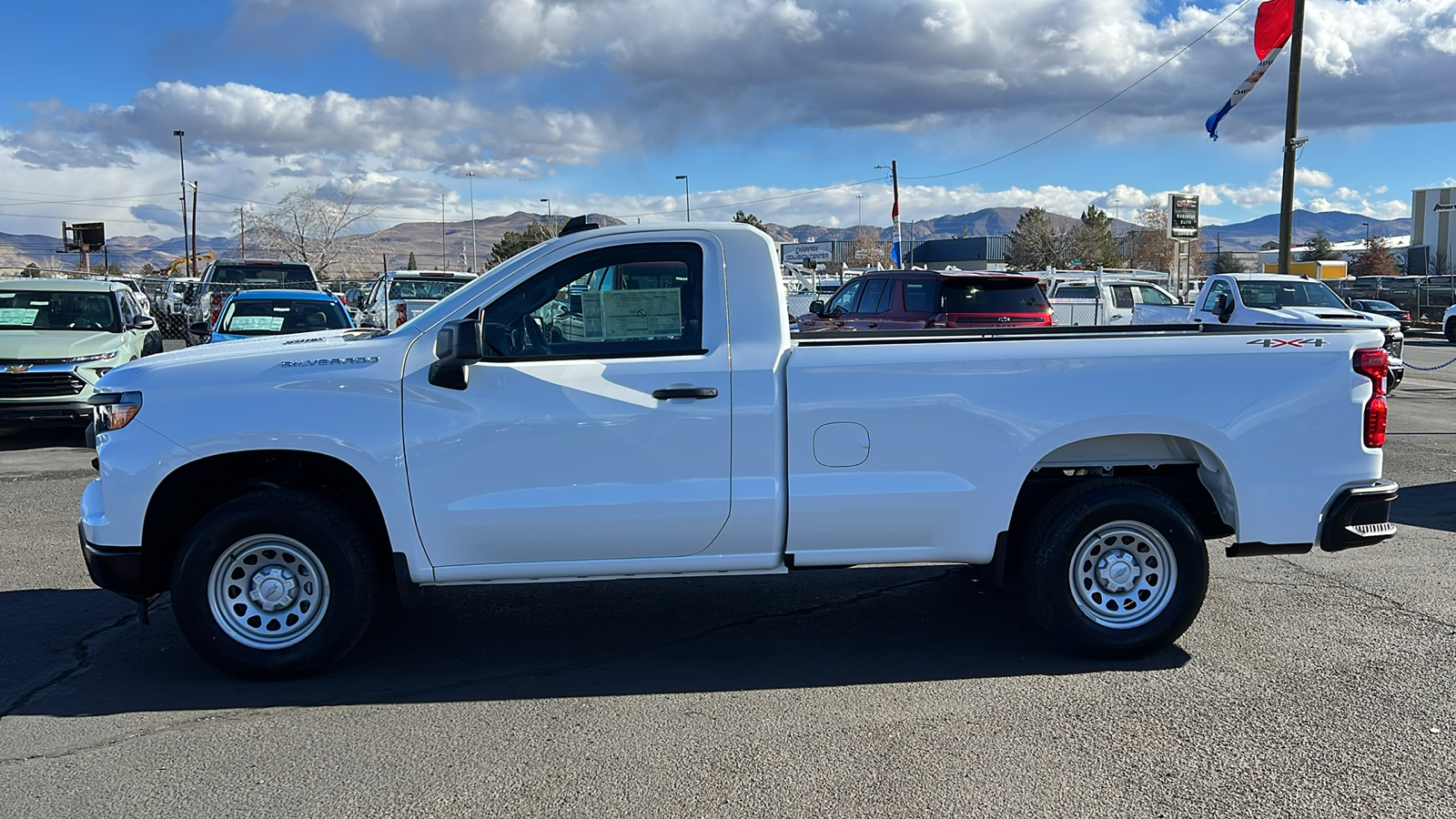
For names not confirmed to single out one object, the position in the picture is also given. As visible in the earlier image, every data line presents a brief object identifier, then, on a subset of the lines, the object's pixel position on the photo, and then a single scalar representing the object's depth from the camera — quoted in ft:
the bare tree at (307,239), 212.43
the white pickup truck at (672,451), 15.78
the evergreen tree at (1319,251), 311.27
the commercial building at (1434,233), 261.44
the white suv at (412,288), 71.67
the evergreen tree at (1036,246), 252.38
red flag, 68.95
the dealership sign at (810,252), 284.51
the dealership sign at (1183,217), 165.95
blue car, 46.78
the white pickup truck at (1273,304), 58.08
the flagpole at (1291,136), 69.41
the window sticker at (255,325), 46.75
